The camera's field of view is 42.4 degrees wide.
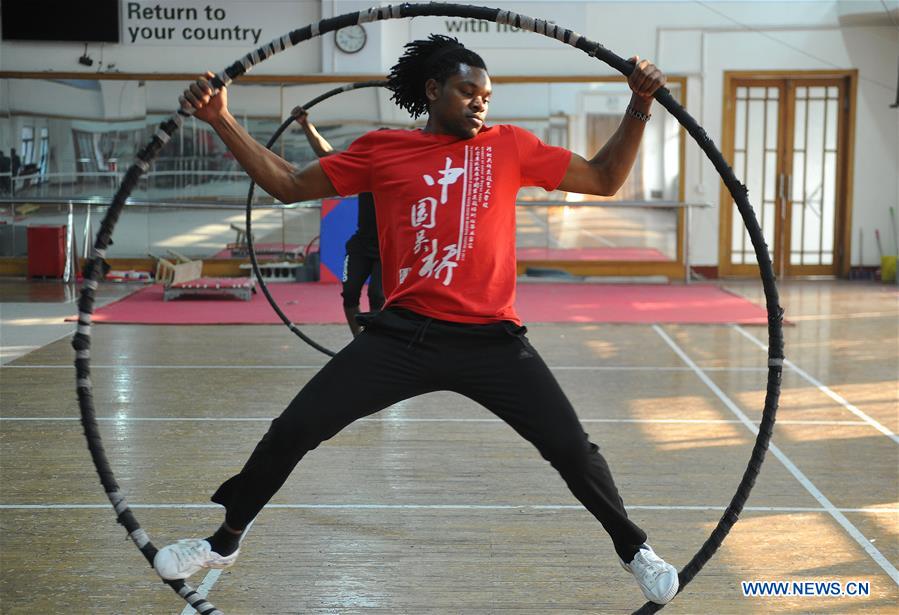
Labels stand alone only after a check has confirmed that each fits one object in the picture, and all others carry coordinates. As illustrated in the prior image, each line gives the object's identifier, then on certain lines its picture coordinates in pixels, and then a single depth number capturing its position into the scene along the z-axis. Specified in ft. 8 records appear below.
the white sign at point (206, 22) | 47.29
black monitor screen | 46.93
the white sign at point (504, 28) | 47.29
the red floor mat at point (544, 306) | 37.09
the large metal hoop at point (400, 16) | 11.68
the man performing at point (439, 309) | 11.33
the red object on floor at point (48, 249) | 46.93
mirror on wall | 47.32
